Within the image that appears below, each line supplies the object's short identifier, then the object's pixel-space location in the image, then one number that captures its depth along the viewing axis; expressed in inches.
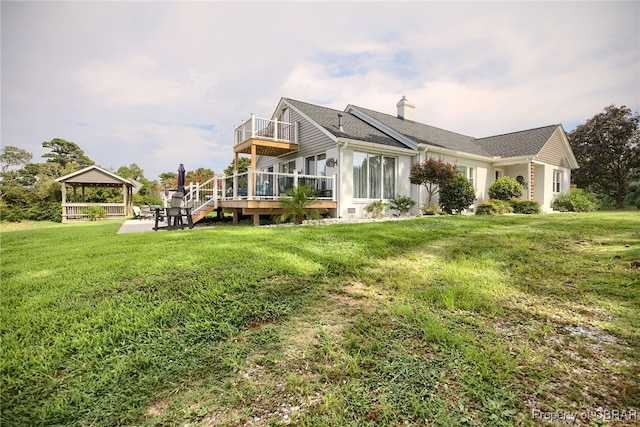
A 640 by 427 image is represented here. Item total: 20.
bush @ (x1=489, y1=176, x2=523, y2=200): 600.7
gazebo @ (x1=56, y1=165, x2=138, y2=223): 679.7
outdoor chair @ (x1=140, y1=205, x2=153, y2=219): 624.6
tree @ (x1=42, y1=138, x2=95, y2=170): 1291.8
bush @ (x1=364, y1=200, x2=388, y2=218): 466.9
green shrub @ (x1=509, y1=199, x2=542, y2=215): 567.8
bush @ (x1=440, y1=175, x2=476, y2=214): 496.1
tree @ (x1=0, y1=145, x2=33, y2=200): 1043.3
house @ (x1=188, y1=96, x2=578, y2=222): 446.0
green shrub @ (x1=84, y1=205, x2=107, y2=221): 682.2
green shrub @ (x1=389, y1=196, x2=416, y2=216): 493.0
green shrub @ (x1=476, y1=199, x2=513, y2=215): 523.5
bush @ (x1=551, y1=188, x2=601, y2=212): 624.1
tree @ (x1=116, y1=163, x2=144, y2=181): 1400.1
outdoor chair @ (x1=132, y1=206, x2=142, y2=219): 656.9
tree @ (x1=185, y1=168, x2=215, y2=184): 1102.0
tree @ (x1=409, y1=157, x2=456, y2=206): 462.6
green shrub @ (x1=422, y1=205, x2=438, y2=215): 490.4
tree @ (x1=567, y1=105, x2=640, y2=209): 785.6
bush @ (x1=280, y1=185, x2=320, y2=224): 363.3
